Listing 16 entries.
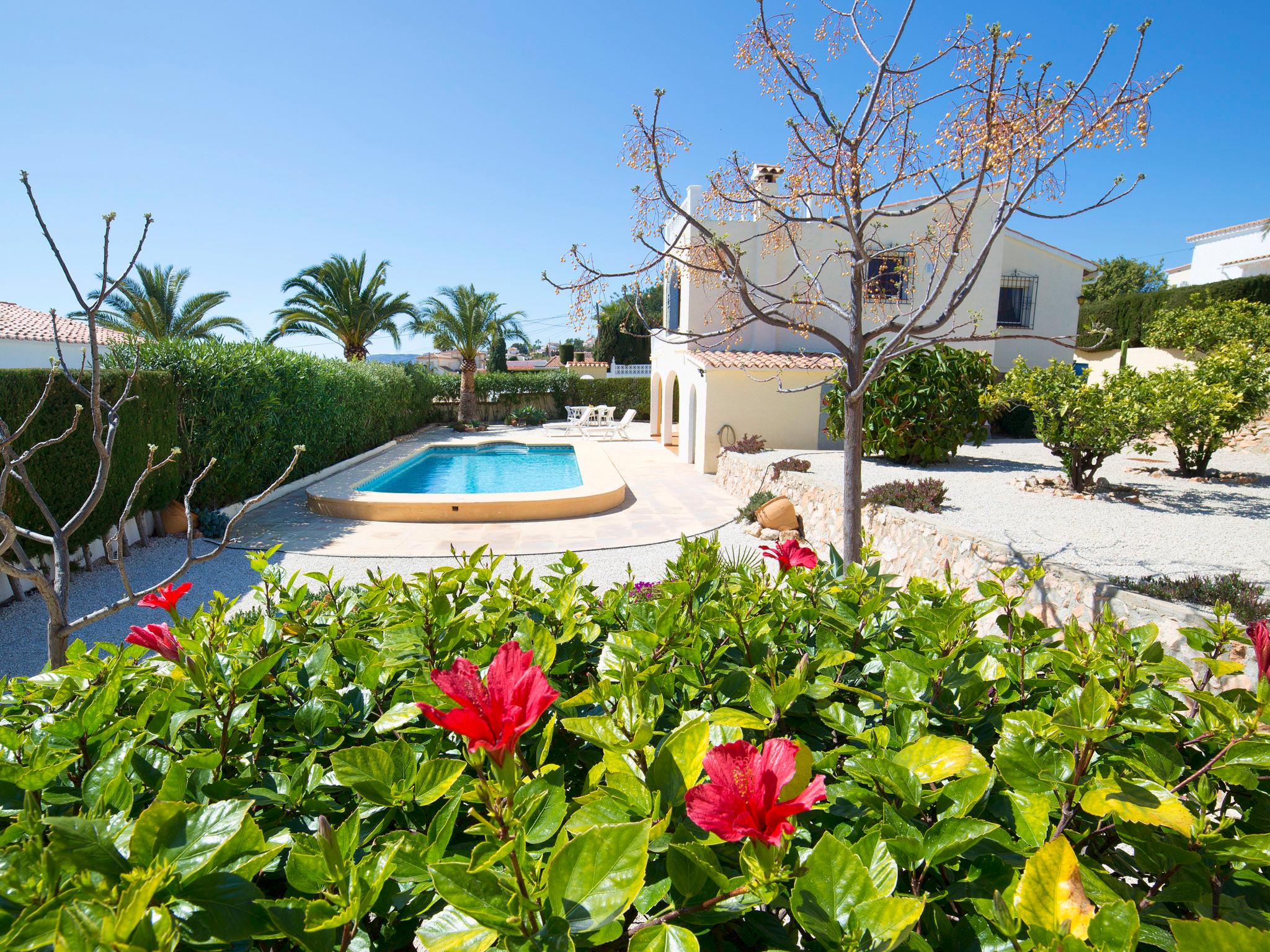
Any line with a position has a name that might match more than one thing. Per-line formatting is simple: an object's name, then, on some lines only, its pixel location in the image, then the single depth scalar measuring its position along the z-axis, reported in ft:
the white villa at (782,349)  51.83
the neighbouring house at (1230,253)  102.37
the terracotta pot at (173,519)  33.01
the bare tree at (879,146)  16.44
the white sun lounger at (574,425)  85.30
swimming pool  37.65
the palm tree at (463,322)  91.04
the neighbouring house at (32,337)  69.87
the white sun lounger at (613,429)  80.48
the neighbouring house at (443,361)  110.18
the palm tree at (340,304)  77.20
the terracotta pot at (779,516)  34.40
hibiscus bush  2.55
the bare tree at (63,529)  9.44
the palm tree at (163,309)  74.95
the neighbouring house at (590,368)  130.62
